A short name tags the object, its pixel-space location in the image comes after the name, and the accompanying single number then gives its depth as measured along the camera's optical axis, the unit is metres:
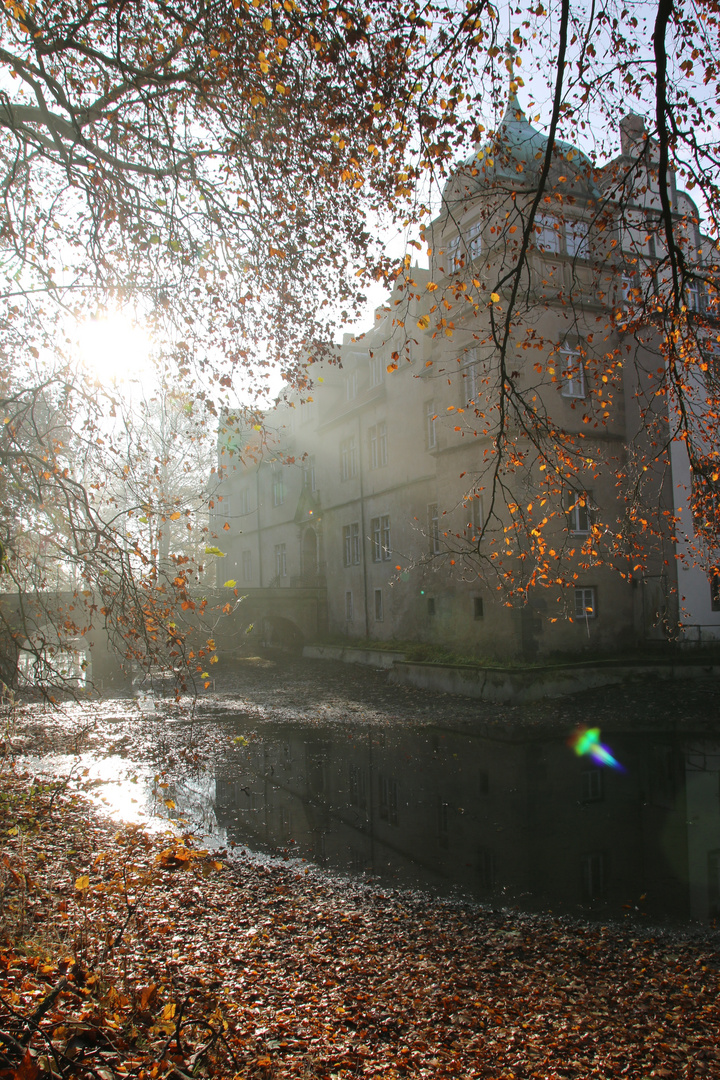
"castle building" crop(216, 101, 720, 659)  18.14
